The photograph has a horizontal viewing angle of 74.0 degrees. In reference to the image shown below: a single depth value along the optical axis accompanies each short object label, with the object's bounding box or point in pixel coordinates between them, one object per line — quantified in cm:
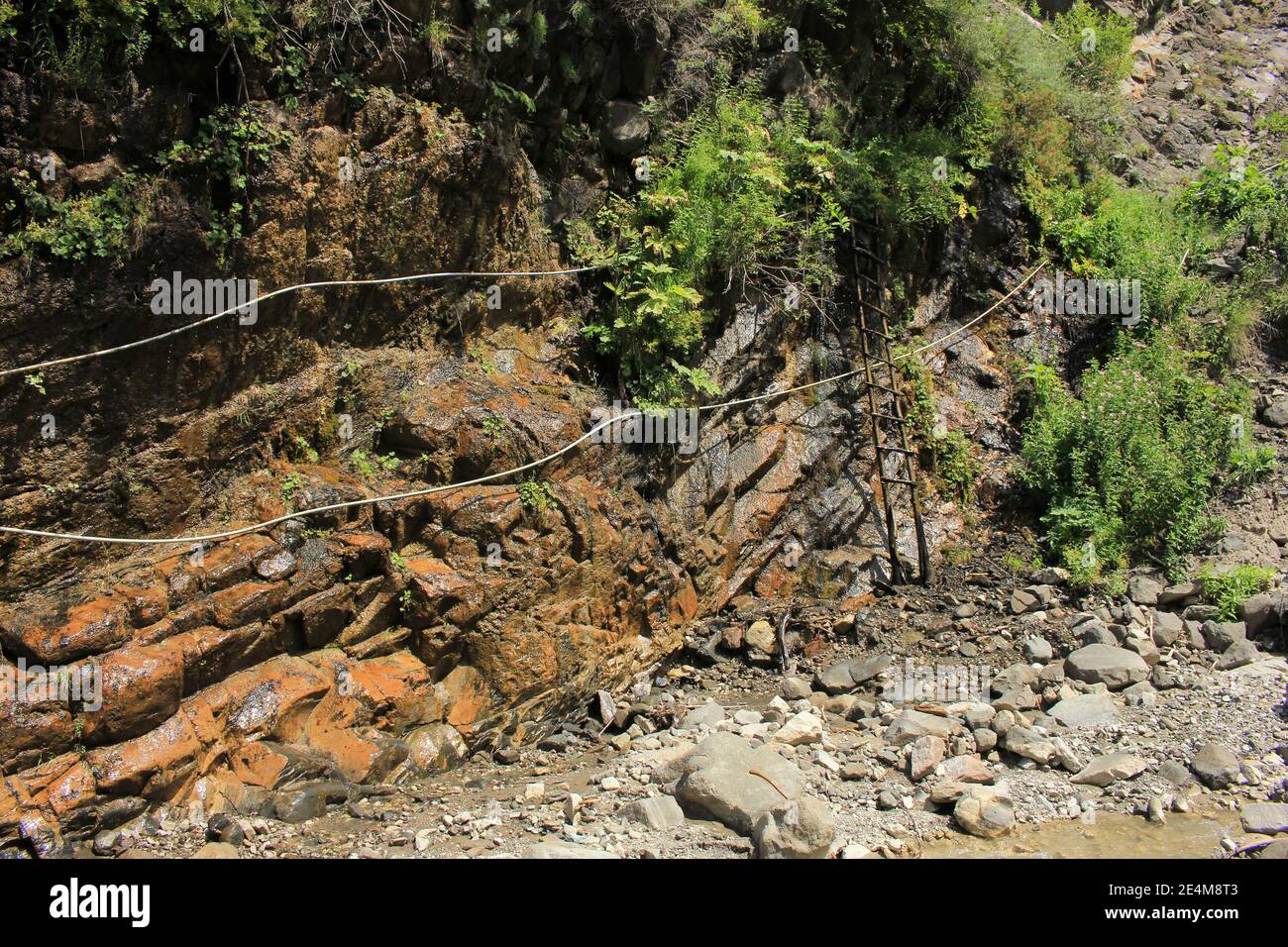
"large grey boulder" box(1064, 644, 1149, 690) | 770
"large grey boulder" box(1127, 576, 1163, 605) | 907
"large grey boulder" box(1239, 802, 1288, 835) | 557
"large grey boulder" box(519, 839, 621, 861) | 507
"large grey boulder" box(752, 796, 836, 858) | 501
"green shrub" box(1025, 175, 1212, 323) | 1205
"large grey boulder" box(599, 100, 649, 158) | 920
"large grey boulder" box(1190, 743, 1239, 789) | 616
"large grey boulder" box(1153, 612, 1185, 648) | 840
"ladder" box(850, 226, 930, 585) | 995
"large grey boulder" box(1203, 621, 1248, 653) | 818
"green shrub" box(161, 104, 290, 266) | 601
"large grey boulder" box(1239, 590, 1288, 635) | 826
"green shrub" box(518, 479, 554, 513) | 714
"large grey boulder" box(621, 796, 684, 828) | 557
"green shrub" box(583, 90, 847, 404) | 862
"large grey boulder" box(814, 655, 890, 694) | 802
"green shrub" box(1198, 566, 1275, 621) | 859
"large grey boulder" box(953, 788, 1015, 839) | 563
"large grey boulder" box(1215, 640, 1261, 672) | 787
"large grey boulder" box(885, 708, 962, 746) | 675
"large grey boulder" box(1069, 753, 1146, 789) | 625
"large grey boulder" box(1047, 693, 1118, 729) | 704
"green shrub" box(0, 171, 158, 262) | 533
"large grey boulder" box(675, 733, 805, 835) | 552
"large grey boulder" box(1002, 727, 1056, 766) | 650
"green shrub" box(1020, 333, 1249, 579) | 977
